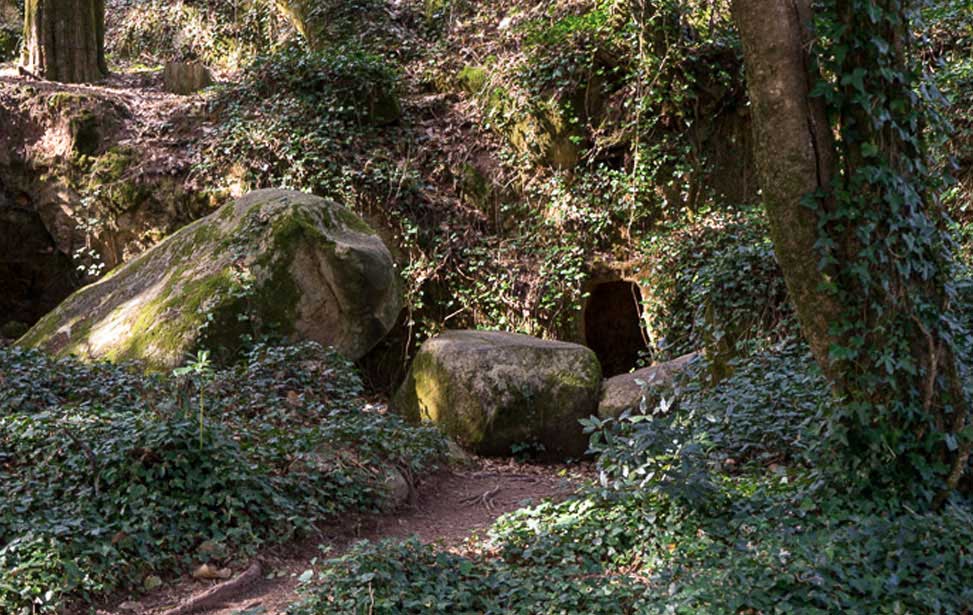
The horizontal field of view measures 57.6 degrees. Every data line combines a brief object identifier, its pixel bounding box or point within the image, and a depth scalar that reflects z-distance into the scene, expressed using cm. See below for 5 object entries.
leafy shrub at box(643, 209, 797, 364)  834
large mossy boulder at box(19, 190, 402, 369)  834
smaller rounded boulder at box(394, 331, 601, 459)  812
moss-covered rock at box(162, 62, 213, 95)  1360
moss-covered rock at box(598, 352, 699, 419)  787
